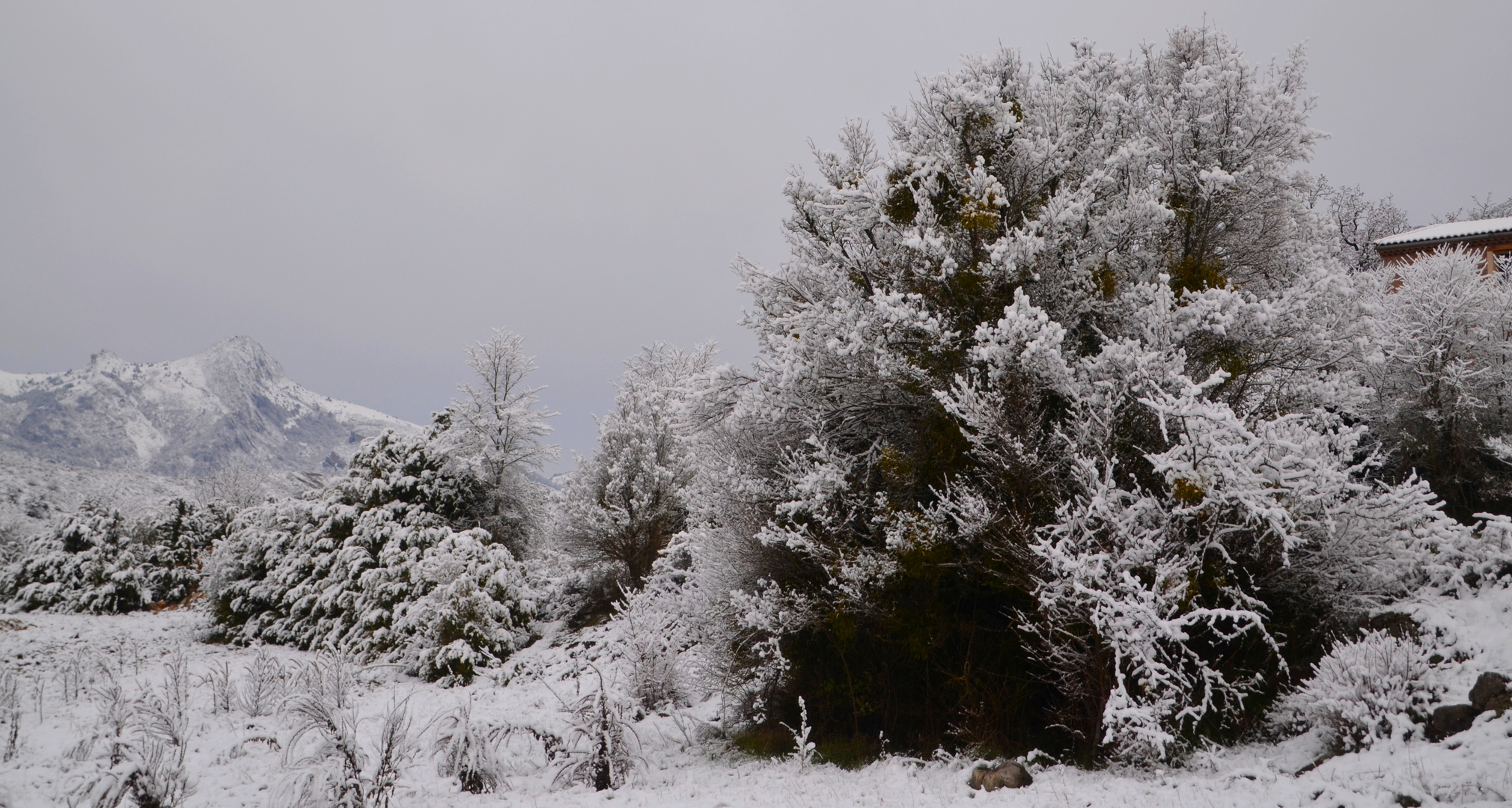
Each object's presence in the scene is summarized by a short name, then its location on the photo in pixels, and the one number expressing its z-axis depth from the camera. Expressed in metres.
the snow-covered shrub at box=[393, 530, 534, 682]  13.77
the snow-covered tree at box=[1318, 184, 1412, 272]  31.73
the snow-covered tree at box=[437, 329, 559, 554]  19.05
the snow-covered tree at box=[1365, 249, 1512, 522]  13.92
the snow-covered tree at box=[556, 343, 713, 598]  18.64
